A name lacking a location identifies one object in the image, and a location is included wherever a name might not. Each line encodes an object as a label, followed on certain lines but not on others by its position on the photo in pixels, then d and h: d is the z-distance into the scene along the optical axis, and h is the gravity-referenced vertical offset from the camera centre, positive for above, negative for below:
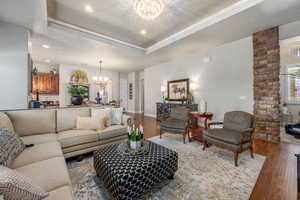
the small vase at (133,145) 1.72 -0.61
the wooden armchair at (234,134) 2.19 -0.65
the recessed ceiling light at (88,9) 2.60 +1.94
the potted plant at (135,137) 1.73 -0.51
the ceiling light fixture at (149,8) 2.00 +1.50
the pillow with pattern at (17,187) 0.66 -0.49
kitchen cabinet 6.02 +0.85
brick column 3.08 +0.39
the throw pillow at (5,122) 1.84 -0.31
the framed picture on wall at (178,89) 5.16 +0.45
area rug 1.50 -1.11
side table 3.33 -0.98
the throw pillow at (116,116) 2.97 -0.38
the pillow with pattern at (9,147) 1.21 -0.50
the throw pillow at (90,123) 2.57 -0.46
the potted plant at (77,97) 3.76 +0.10
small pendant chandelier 6.85 +0.95
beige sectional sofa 1.10 -0.65
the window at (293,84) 4.34 +0.54
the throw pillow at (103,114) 2.80 -0.30
